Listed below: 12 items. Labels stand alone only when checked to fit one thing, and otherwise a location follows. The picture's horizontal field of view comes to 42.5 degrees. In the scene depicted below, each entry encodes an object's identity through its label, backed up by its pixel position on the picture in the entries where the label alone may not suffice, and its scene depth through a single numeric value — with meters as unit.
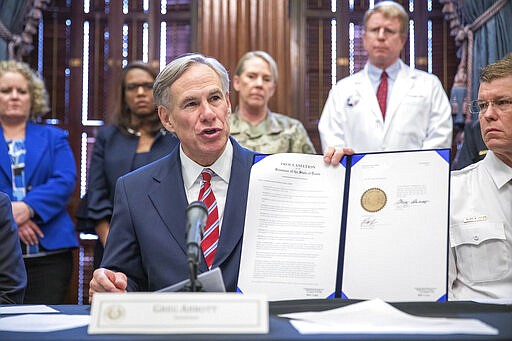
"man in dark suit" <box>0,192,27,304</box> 2.19
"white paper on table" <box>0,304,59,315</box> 1.68
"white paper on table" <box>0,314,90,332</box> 1.41
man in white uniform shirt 2.24
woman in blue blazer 3.50
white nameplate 1.28
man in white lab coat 3.75
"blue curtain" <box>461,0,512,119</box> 4.03
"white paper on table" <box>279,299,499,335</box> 1.29
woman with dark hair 3.52
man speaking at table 2.09
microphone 1.39
